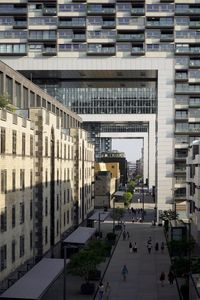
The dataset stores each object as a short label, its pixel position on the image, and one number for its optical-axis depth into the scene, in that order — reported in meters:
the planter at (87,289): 47.31
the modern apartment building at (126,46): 99.69
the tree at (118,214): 95.12
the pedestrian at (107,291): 45.53
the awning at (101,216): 88.50
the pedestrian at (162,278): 51.17
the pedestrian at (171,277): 51.53
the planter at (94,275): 52.19
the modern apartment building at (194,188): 70.88
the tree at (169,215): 89.93
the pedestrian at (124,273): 53.59
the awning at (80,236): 60.44
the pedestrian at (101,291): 44.75
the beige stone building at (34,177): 43.88
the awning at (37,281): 36.34
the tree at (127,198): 134.50
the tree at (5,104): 46.72
